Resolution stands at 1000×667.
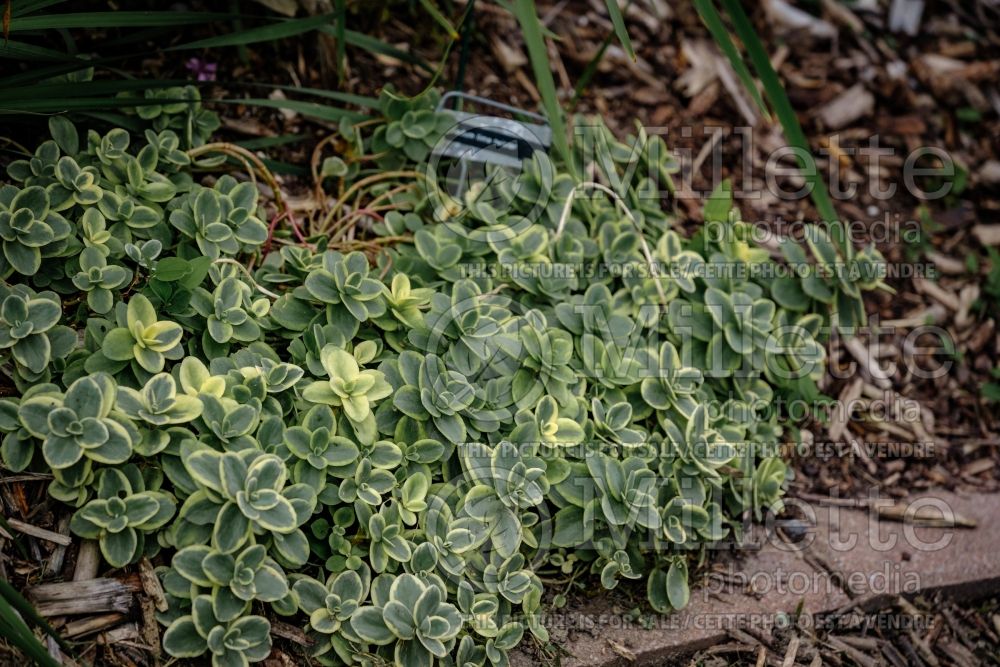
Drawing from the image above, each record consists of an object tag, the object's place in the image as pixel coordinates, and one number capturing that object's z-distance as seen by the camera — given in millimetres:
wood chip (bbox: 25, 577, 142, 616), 1144
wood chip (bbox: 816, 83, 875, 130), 1570
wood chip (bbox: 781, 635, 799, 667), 1254
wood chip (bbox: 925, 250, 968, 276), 1516
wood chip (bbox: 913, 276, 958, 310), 1494
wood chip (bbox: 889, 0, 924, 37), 1708
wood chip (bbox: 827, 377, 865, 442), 1391
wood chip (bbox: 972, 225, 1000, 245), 1538
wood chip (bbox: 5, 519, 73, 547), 1155
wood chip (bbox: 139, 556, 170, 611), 1152
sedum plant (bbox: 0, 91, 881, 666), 1151
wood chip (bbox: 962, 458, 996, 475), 1408
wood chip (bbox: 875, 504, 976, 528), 1359
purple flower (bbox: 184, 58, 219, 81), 1356
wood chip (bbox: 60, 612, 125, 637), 1144
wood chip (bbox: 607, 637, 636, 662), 1223
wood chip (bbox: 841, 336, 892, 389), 1431
